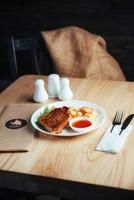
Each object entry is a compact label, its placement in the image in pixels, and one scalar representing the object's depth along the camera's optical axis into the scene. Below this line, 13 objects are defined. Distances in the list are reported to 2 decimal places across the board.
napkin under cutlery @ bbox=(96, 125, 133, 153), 1.10
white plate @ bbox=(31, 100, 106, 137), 1.21
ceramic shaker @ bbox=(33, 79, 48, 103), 1.50
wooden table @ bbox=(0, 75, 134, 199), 0.95
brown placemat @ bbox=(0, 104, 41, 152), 1.15
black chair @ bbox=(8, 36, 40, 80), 2.01
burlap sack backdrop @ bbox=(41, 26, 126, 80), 2.33
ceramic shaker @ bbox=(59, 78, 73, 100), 1.51
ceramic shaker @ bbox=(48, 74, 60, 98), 1.56
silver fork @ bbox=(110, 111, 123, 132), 1.26
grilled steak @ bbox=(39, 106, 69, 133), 1.21
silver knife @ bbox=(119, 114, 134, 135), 1.23
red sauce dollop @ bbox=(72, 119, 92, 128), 1.24
